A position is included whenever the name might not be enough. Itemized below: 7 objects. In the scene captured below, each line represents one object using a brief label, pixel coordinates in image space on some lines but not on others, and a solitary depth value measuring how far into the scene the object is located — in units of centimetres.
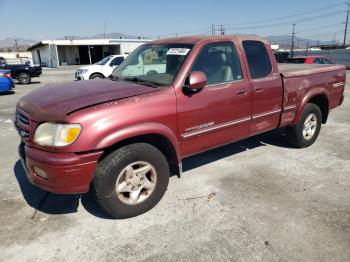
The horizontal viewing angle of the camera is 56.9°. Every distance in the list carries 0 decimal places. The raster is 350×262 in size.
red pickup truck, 299
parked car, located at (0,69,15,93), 1309
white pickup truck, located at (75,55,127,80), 1568
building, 4578
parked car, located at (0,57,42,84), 1872
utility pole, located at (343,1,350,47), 7794
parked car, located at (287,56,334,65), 1392
